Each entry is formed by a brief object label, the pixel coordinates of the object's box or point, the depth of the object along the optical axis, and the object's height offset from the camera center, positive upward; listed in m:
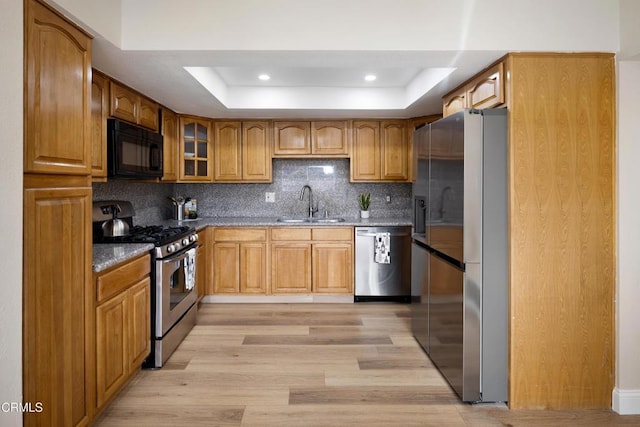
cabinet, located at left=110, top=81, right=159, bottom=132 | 3.34 +0.84
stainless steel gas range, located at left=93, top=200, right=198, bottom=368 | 3.22 -0.49
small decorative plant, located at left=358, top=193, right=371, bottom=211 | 5.52 +0.08
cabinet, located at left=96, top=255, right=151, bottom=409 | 2.46 -0.70
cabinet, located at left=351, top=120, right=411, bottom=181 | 5.29 +0.69
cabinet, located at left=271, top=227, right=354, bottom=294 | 4.98 -0.57
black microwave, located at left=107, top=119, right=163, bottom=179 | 3.25 +0.46
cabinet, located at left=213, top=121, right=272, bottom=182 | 5.29 +0.68
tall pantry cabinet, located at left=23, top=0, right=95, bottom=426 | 1.80 -0.06
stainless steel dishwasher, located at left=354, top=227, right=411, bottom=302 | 4.92 -0.61
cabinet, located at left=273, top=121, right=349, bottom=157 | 5.30 +0.83
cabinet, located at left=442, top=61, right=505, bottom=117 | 2.72 +0.80
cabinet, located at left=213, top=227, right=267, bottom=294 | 4.97 -0.57
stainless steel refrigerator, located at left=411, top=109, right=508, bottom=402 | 2.62 -0.24
